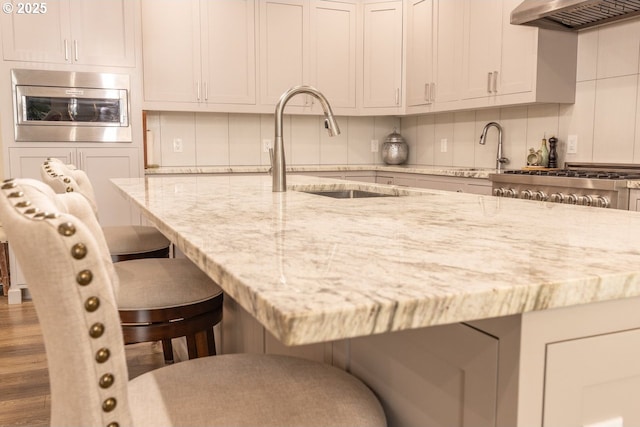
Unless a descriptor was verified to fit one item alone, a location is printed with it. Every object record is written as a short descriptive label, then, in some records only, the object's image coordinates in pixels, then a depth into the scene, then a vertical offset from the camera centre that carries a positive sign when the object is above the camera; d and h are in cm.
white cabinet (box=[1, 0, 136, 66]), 381 +85
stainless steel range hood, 310 +84
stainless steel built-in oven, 386 +36
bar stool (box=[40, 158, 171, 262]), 200 -35
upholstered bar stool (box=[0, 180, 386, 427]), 65 -23
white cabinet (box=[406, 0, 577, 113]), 363 +67
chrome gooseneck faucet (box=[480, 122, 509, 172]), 427 +12
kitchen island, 57 -14
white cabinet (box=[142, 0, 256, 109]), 437 +83
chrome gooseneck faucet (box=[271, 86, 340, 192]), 209 +9
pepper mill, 381 +3
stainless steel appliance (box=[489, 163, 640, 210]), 276 -14
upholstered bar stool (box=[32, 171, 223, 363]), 149 -39
